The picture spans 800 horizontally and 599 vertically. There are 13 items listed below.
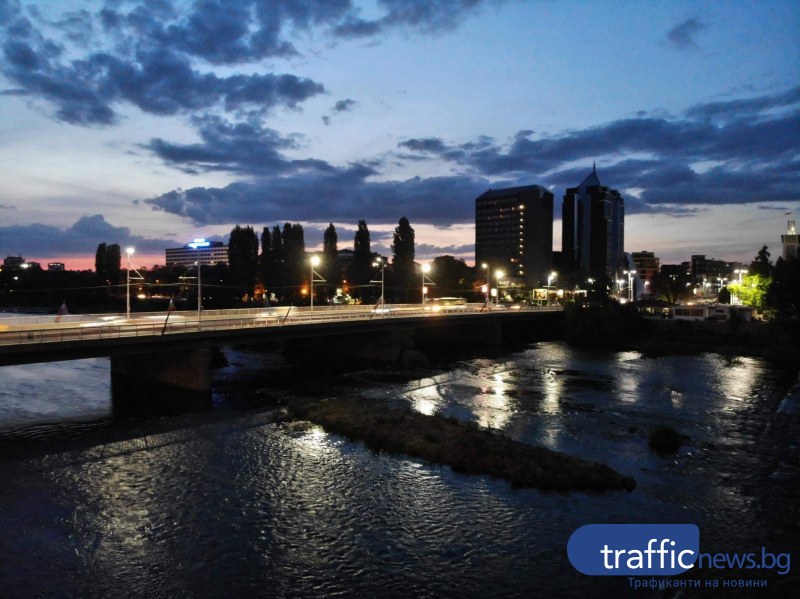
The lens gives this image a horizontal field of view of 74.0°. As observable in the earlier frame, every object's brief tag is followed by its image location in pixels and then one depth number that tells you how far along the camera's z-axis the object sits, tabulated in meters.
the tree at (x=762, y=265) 112.75
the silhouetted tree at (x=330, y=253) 139.12
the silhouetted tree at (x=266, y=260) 143.38
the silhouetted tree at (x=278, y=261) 141.12
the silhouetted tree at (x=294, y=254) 140.00
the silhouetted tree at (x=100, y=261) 182.38
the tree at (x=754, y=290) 105.81
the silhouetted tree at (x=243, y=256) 146.62
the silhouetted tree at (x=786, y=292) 85.12
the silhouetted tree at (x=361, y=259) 133.25
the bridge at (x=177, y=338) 36.50
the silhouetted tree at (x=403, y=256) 130.75
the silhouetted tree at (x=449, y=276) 167.00
